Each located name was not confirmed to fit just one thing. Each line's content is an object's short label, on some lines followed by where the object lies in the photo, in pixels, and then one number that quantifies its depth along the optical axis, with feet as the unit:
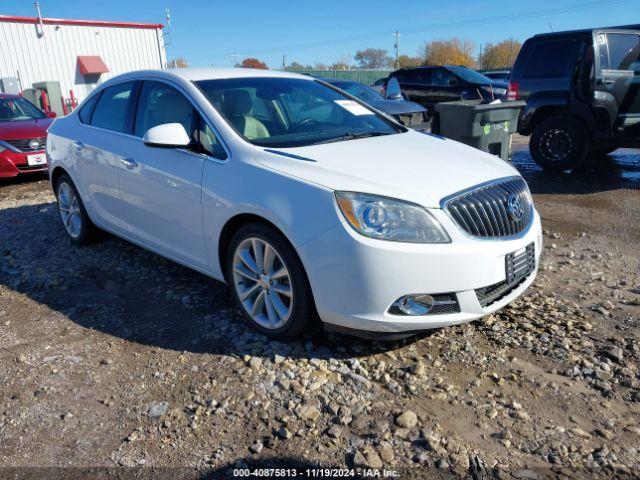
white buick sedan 9.21
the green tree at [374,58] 268.82
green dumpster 20.63
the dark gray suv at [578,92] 24.11
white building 71.15
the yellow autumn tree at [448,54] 211.20
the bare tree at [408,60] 230.07
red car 28.22
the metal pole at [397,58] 232.12
